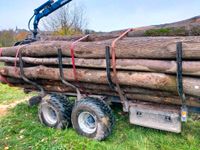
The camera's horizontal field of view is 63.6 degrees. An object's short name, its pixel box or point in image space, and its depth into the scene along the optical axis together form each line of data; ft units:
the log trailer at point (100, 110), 8.42
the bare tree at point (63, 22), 54.29
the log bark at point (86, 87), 8.34
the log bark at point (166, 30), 8.43
